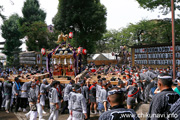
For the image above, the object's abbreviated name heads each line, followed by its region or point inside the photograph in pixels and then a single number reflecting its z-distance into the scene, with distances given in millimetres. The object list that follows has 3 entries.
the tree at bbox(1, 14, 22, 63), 32094
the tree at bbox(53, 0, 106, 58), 26625
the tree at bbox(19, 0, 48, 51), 28484
